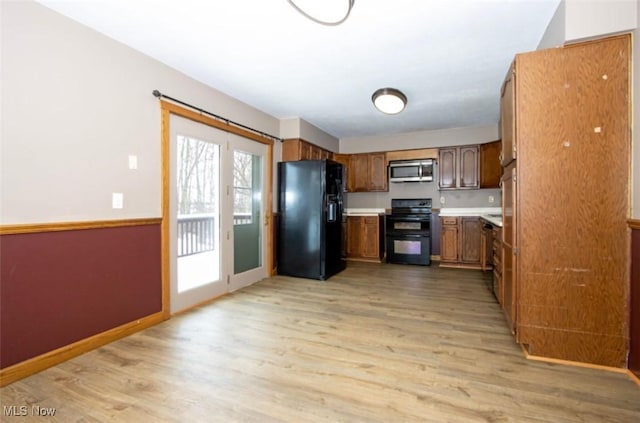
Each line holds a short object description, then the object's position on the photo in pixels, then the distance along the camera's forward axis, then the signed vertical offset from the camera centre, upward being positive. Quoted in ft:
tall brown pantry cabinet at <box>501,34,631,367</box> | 6.47 +0.25
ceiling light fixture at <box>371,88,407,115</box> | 11.76 +4.36
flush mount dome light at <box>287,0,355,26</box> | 6.39 +4.33
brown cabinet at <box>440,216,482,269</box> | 17.17 -1.85
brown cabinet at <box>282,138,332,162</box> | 15.81 +3.14
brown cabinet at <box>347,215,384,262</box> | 19.39 -1.85
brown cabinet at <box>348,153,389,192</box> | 20.13 +2.47
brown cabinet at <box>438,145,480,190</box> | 17.88 +2.47
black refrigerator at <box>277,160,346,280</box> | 14.65 -0.48
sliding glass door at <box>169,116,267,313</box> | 10.34 -0.12
